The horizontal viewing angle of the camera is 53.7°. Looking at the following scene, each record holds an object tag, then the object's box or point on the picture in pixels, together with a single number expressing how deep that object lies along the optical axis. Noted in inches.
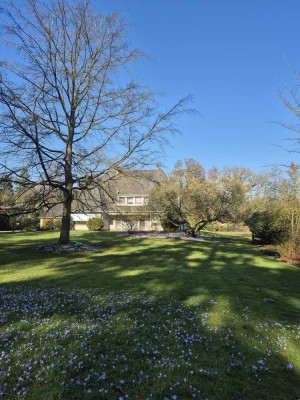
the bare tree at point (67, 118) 582.9
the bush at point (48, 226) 1397.5
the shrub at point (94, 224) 1389.0
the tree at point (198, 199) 978.1
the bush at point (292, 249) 557.1
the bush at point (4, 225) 1333.7
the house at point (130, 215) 1224.2
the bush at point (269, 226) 687.7
